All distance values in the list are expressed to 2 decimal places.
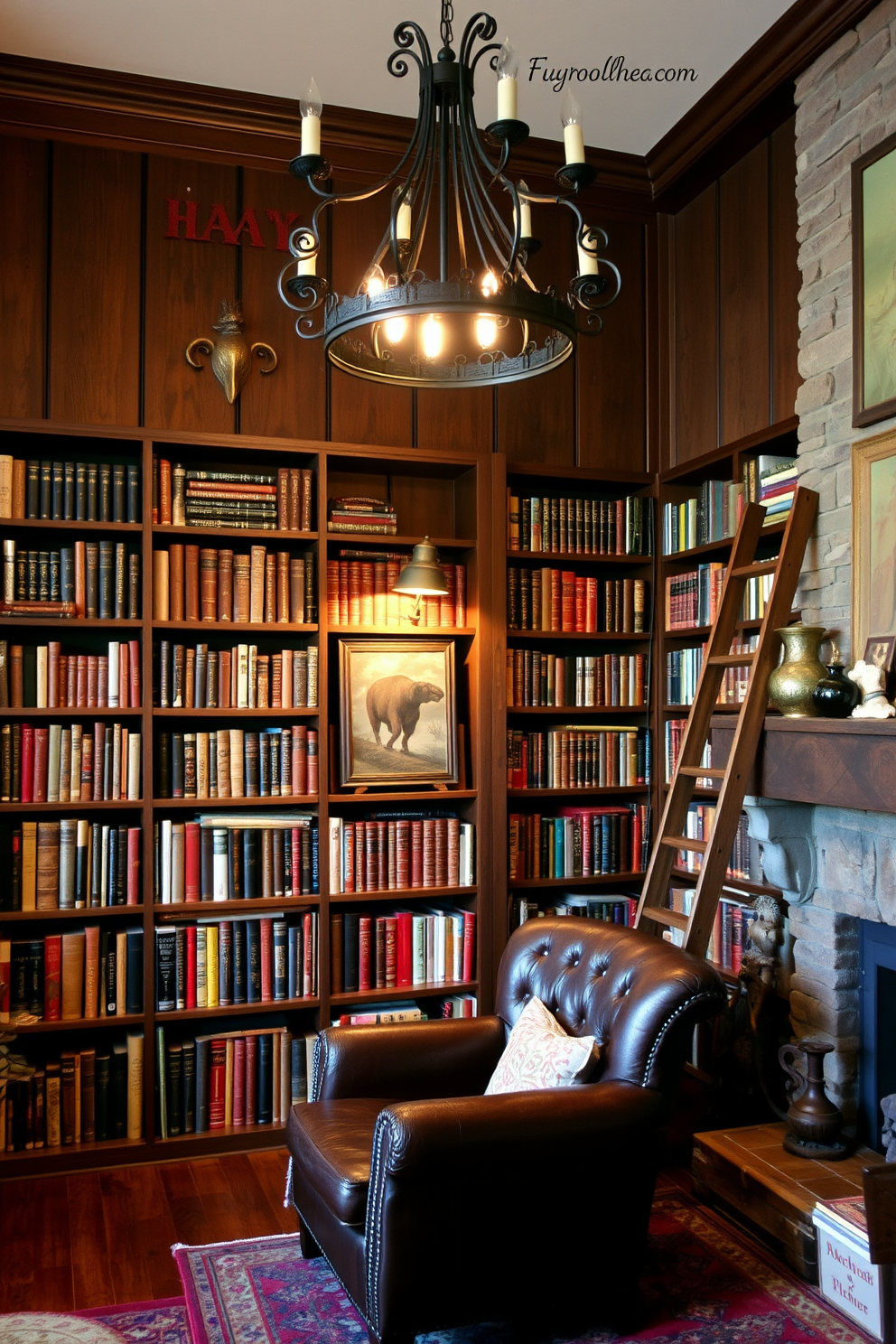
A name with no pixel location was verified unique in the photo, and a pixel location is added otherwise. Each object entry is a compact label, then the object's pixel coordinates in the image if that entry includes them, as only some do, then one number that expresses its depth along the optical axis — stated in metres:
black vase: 2.92
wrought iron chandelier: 1.87
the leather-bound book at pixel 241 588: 3.83
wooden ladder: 3.24
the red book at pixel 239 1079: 3.75
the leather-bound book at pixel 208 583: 3.79
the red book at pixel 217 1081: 3.72
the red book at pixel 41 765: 3.59
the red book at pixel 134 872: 3.66
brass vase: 3.04
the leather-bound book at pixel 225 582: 3.81
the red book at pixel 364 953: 3.91
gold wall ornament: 3.85
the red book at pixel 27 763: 3.57
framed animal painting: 3.93
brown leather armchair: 2.27
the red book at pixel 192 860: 3.72
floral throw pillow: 2.59
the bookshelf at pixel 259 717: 3.63
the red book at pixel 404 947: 3.97
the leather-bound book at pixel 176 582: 3.75
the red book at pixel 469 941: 4.01
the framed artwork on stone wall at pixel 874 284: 3.03
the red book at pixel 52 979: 3.55
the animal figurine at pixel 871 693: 2.80
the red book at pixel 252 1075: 3.76
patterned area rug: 2.54
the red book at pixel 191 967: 3.71
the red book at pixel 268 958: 3.79
